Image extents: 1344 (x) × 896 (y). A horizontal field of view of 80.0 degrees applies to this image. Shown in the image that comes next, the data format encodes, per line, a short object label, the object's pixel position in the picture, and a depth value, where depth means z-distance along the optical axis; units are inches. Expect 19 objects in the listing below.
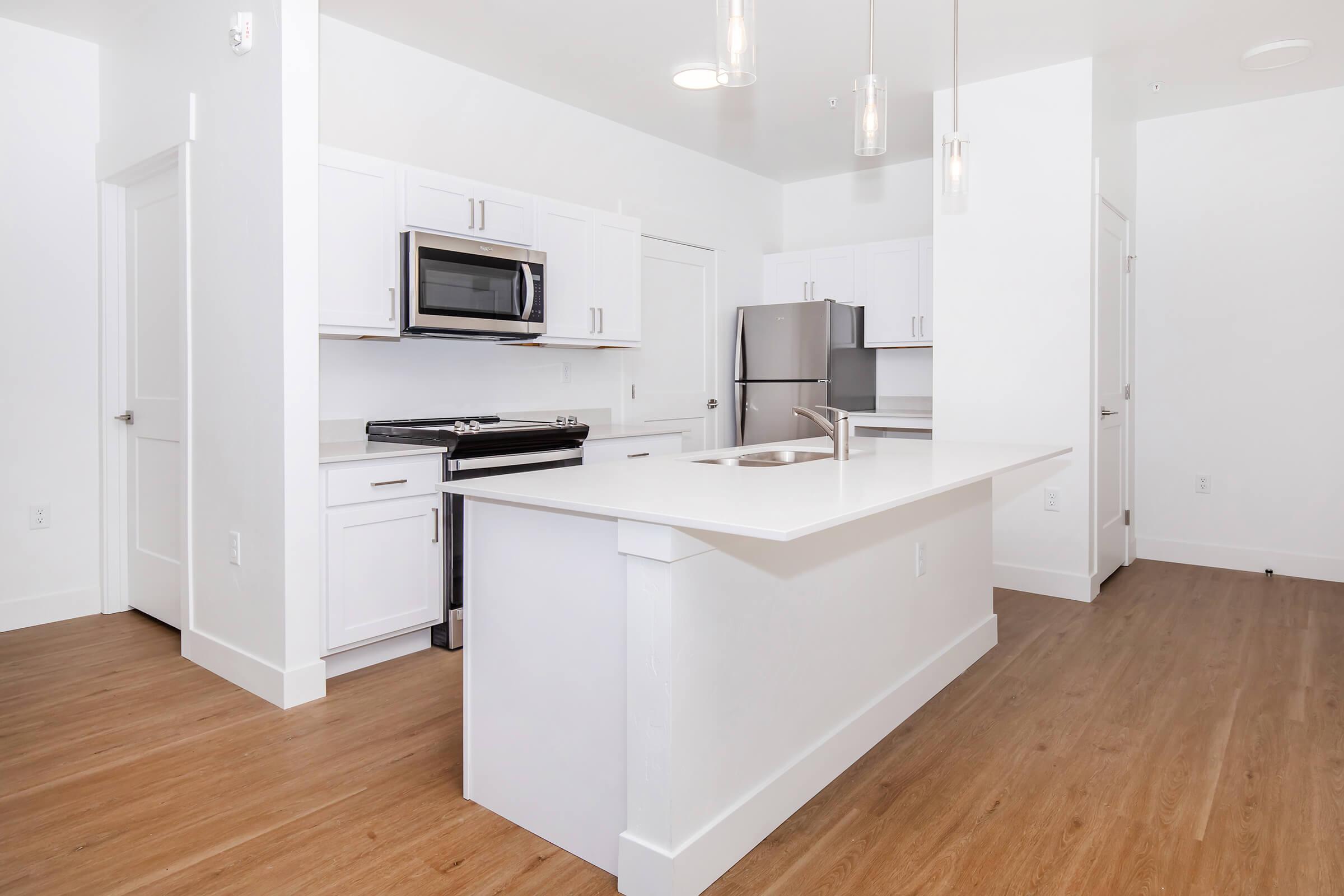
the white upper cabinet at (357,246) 120.8
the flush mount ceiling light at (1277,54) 143.3
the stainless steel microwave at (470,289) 130.2
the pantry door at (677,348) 199.9
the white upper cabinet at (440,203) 132.6
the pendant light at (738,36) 68.6
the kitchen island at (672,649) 64.9
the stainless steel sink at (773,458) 107.8
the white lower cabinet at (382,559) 113.7
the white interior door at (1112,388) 163.9
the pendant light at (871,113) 89.0
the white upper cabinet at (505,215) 143.4
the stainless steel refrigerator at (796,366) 205.2
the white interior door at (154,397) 133.6
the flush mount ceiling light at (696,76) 153.7
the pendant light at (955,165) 100.9
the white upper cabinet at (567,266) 156.6
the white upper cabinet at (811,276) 216.4
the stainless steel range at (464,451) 125.7
